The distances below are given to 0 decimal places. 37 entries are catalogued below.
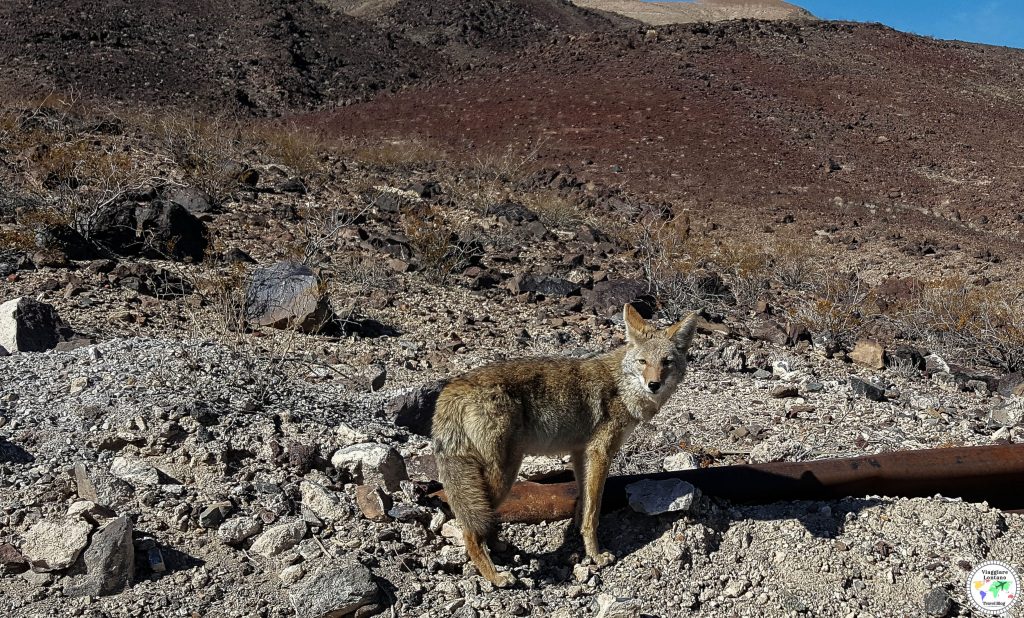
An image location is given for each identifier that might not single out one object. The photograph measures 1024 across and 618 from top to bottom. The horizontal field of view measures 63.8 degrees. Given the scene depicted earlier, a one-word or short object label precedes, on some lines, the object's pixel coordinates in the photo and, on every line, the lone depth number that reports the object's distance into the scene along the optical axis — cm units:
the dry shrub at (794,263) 1153
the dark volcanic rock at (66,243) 830
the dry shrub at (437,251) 980
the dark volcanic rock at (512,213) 1322
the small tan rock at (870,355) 805
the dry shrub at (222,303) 711
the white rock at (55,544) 358
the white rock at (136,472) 420
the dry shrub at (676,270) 970
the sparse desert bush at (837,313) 888
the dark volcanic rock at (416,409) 553
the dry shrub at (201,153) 1203
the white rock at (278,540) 390
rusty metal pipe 443
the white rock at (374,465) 440
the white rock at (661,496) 419
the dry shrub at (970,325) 841
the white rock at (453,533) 419
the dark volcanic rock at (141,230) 884
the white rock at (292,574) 375
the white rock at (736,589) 396
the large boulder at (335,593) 354
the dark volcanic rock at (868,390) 702
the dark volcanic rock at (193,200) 1084
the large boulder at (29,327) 598
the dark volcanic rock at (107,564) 355
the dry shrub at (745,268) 1043
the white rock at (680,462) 542
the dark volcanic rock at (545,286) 980
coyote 386
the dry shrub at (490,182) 1433
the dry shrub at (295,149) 1440
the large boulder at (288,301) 740
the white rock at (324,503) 418
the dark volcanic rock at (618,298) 934
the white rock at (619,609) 360
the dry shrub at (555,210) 1358
